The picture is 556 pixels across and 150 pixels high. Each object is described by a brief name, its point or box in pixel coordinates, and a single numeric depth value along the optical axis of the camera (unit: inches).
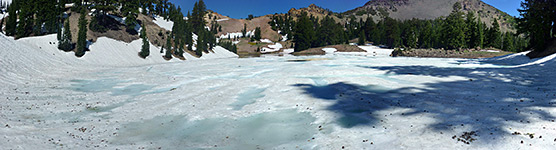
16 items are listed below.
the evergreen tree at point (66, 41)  1513.3
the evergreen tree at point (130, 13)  2299.5
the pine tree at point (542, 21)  1320.1
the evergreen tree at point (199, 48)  2722.2
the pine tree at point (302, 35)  3684.3
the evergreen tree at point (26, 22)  1429.6
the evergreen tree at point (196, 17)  4526.3
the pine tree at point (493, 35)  3181.6
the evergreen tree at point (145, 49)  1967.3
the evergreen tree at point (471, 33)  3004.4
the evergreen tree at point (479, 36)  2992.1
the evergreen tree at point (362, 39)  4478.3
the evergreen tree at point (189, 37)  2780.5
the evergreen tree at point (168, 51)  2116.1
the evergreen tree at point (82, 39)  1552.2
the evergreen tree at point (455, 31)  2815.0
